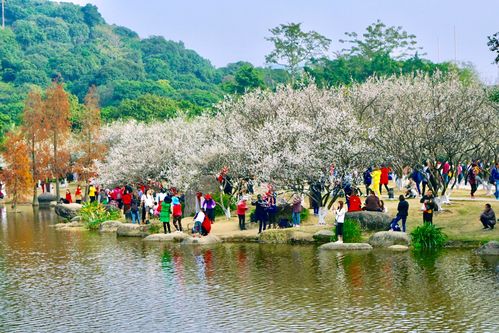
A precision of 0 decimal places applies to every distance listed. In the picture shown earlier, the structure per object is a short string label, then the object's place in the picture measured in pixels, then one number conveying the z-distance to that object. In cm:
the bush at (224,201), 4809
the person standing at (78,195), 7157
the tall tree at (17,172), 7450
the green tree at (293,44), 13262
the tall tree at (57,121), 7769
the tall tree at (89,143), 7662
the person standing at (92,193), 6544
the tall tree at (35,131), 7744
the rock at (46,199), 8119
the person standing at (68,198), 6919
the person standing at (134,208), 4806
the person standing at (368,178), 4774
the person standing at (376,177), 4978
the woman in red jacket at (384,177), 4997
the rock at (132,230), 4509
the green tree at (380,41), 13150
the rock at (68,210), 5947
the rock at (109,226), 4981
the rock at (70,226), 5244
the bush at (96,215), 5131
